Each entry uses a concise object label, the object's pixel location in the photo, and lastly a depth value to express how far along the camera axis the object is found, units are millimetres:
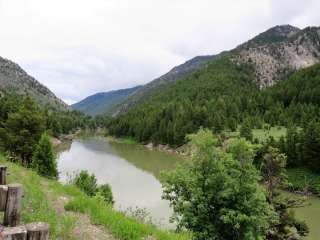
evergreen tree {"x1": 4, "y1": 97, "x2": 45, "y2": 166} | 36344
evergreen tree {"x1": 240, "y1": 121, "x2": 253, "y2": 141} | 69125
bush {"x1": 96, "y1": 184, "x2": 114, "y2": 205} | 25688
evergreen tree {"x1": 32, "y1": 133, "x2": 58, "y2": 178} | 28703
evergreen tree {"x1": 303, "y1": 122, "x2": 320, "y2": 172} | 52188
